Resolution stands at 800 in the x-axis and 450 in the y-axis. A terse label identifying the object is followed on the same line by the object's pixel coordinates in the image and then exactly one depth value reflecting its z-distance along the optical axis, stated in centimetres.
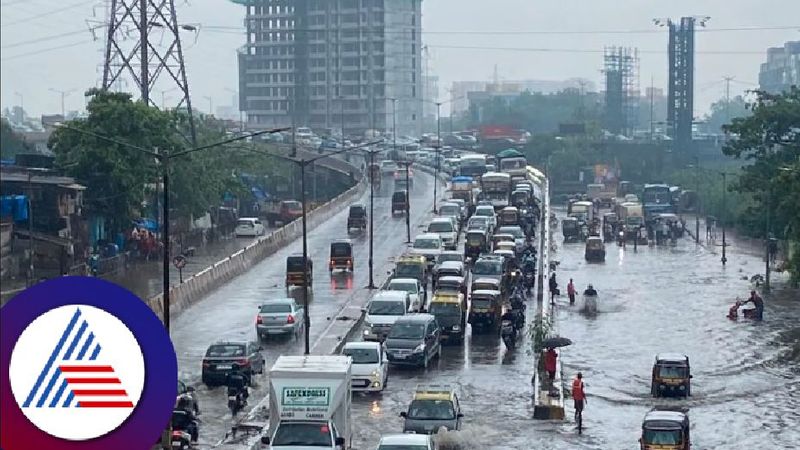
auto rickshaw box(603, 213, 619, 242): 9950
